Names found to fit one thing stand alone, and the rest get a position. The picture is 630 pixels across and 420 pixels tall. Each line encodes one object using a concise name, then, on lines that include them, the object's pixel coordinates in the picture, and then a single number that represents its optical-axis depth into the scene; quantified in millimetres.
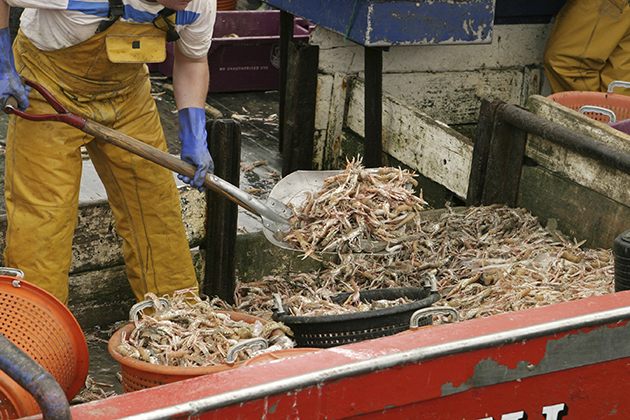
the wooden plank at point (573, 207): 9805
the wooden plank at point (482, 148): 11180
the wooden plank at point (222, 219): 9344
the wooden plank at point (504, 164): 11109
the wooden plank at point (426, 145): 11727
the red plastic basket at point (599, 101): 12461
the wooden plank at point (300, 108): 13703
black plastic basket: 6270
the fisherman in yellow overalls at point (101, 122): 7352
